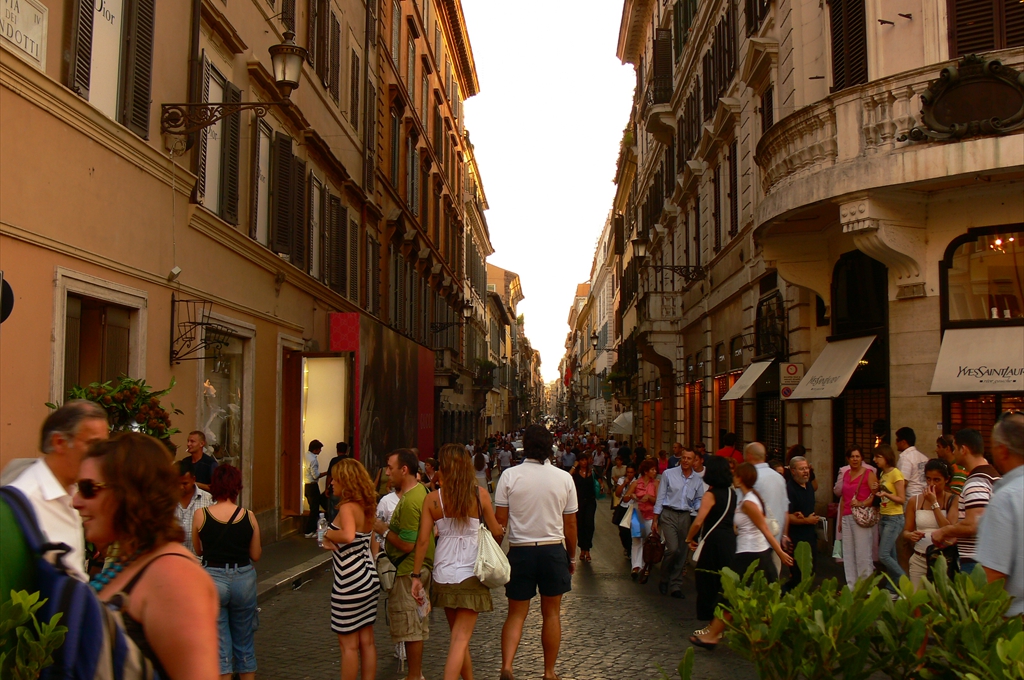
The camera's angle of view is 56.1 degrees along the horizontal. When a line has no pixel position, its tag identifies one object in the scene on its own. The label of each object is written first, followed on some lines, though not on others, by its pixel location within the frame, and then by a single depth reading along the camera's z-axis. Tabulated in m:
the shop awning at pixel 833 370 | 14.17
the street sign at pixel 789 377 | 16.39
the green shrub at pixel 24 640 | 2.80
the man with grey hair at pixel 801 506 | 10.59
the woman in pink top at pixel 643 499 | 12.58
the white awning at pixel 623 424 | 44.62
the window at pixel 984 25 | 12.20
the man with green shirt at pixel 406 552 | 6.94
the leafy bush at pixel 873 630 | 3.55
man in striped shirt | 6.66
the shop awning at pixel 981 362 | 12.20
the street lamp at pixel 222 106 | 11.06
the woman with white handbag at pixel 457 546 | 6.71
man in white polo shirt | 7.05
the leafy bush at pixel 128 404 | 7.37
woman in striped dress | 6.66
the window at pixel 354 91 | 22.19
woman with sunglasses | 2.60
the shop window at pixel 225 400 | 12.98
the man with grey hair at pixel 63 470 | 3.66
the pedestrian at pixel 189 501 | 7.58
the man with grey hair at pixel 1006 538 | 4.36
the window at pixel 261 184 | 14.85
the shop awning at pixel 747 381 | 18.45
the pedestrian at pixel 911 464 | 11.04
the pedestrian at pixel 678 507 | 11.59
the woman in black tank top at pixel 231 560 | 6.41
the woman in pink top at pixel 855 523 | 10.64
